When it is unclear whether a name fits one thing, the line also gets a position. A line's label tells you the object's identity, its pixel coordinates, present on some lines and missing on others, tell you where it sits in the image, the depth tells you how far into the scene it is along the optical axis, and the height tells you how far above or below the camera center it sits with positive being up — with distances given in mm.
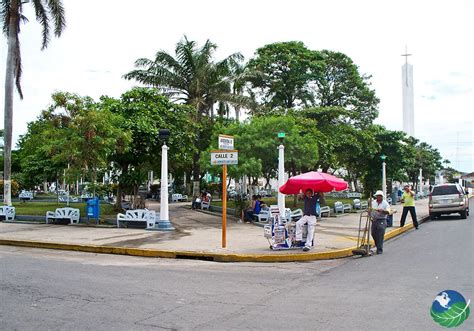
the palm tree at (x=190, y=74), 30219 +6918
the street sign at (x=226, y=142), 12391 +1076
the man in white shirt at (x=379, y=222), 12594 -1020
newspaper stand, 12742 -1370
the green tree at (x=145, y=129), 21781 +2472
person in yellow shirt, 19391 -861
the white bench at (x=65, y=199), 36959 -1347
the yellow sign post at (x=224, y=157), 12320 +666
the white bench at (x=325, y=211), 24819 -1441
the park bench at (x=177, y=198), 41547 -1359
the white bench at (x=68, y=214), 20469 -1391
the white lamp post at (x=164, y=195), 17391 -485
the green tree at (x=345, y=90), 36594 +7250
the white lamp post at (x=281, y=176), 17125 +255
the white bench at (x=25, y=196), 41059 -1240
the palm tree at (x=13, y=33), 24859 +8093
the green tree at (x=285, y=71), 33000 +7893
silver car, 24203 -823
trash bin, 19609 -1073
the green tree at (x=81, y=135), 19203 +1968
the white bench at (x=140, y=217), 18375 -1352
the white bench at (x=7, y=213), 21938 -1453
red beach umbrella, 12477 +5
